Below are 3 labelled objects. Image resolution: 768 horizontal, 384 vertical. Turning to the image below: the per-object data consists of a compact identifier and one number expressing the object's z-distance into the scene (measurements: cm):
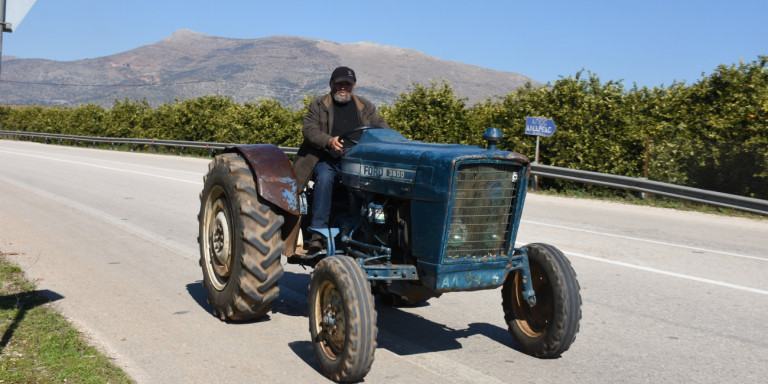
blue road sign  1838
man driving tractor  623
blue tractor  494
